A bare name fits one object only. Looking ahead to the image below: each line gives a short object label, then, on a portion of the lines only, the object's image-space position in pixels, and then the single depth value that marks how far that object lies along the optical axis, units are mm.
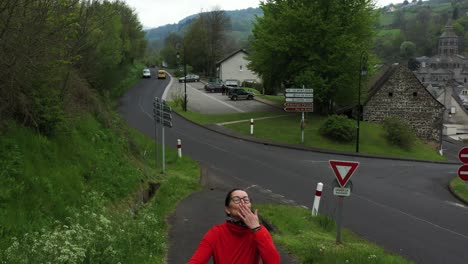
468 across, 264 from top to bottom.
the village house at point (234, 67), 81188
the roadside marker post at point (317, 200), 11352
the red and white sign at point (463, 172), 12062
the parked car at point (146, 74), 80288
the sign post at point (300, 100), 29672
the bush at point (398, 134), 33394
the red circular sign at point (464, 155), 12273
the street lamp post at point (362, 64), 29594
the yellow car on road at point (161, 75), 79338
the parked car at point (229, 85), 53841
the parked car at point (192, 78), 75500
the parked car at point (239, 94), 51562
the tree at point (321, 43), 35375
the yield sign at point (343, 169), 8727
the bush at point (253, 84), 71375
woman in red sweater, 3170
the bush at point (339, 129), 31188
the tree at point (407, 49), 172125
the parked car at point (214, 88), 60600
